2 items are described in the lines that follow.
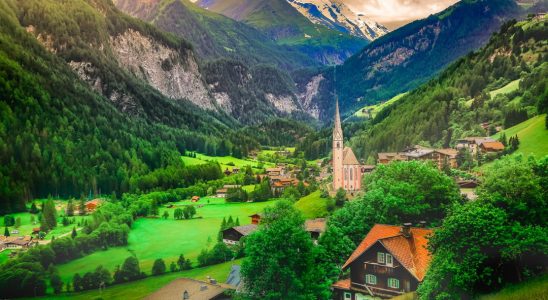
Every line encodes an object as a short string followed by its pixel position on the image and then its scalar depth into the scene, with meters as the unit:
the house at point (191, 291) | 60.16
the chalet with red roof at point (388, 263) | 46.16
